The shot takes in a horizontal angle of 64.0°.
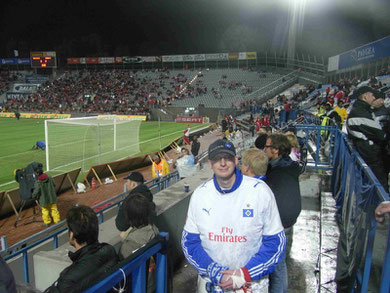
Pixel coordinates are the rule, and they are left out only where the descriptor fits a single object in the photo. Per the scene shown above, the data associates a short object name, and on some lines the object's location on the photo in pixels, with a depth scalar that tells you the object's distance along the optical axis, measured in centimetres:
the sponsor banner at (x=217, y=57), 6297
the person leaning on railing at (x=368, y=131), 423
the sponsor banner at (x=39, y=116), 4831
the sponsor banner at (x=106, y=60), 7162
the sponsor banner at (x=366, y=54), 2509
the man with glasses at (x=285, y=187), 332
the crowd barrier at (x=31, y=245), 386
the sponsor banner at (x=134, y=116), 4316
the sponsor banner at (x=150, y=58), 6781
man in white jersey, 238
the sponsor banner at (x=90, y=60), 7325
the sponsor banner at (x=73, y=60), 7481
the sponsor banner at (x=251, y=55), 6079
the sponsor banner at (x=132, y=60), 6925
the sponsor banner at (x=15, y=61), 7706
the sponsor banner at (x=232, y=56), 6237
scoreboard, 6969
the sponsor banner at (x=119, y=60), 7106
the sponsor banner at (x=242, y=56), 6153
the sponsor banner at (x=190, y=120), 4247
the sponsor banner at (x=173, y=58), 6625
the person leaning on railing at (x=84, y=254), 211
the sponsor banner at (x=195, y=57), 6469
